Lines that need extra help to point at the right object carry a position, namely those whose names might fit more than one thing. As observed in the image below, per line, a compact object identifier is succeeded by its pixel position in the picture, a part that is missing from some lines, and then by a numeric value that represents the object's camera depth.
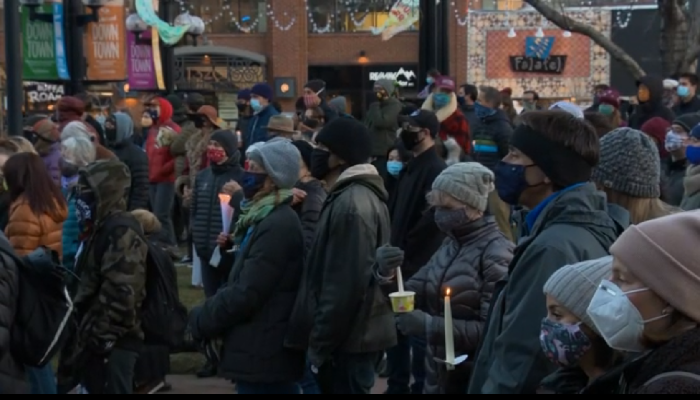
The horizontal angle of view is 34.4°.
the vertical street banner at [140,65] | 17.12
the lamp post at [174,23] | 17.56
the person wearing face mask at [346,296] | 5.79
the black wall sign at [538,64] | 36.88
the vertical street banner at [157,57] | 17.42
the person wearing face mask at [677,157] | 8.35
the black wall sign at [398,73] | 41.16
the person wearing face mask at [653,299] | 2.68
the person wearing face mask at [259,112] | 12.41
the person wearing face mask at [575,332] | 3.26
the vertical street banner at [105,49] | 14.36
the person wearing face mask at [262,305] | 5.84
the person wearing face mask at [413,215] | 7.76
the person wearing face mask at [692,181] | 6.77
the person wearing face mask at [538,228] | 3.77
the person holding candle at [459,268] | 4.94
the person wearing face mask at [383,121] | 11.92
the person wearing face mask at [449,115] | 11.13
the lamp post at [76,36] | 13.51
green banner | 12.62
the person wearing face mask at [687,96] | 12.65
